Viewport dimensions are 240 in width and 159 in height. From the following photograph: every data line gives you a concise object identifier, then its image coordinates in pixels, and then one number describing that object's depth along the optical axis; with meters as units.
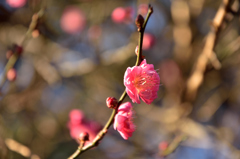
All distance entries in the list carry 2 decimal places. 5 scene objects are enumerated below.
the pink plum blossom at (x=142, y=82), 0.52
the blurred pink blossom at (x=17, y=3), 0.94
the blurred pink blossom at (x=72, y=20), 1.23
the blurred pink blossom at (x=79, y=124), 0.71
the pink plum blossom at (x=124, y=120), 0.52
